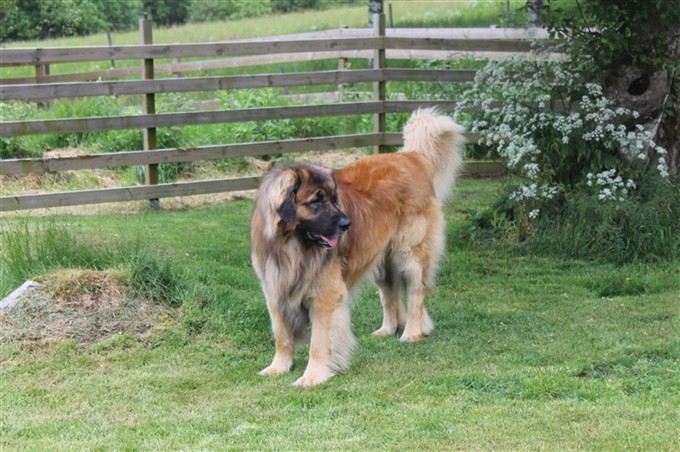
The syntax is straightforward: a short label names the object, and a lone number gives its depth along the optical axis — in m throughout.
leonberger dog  11.36
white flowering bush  17.59
